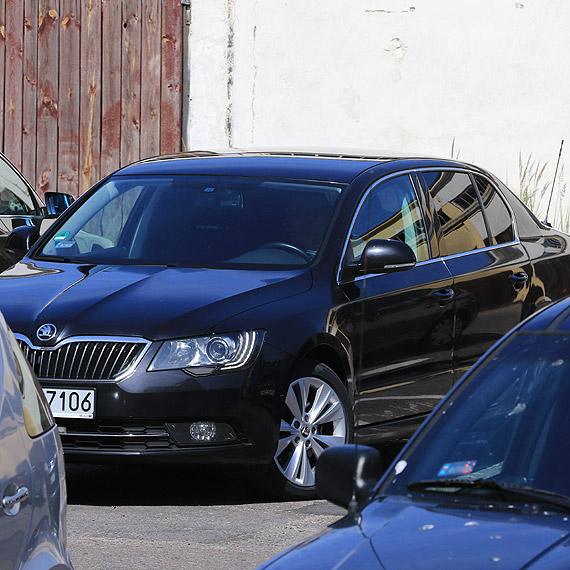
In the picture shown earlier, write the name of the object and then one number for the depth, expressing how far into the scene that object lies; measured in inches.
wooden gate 1120.8
